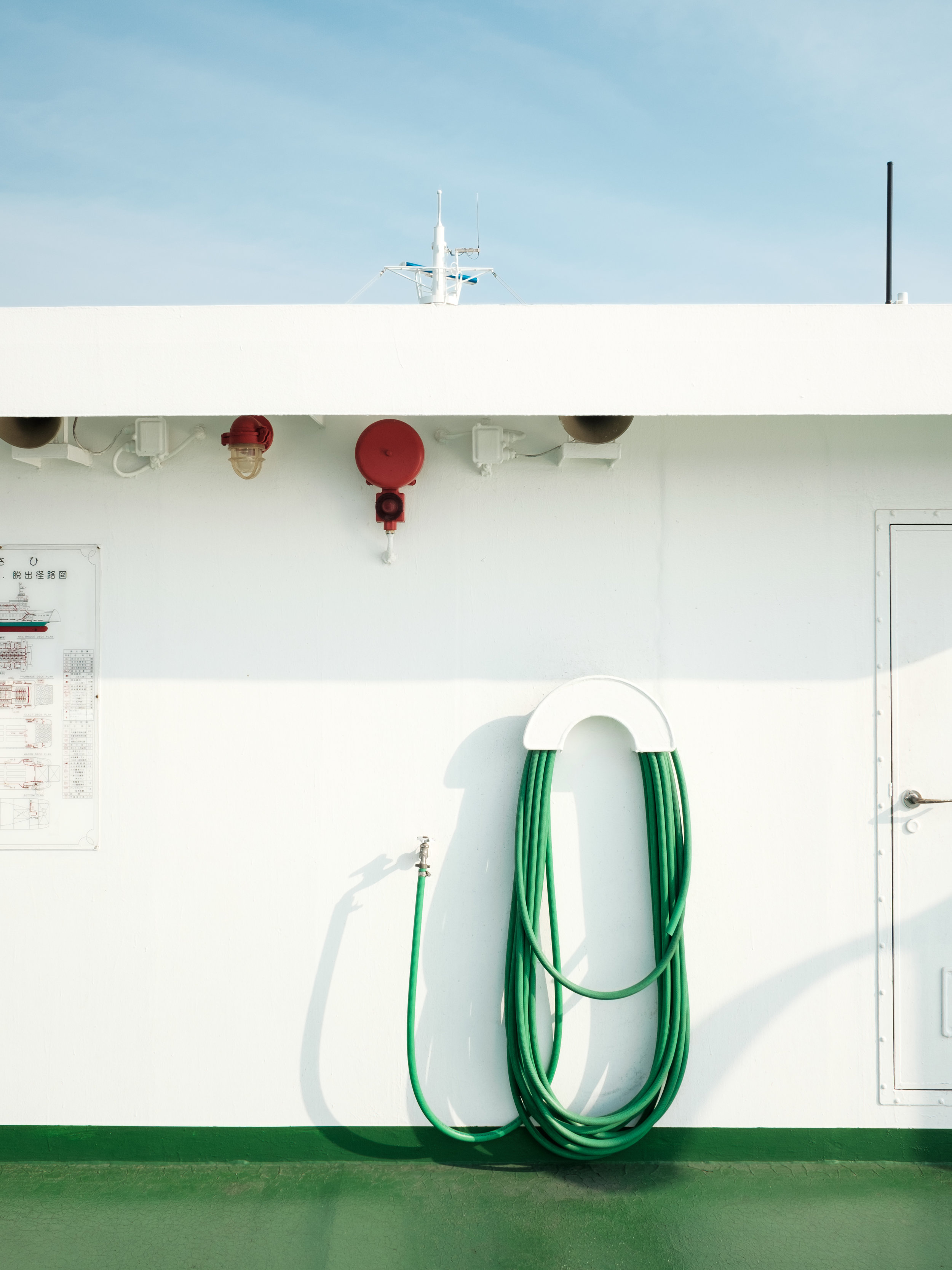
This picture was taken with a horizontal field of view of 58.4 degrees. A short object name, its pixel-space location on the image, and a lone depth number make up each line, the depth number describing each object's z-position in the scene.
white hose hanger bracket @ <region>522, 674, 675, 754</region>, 2.45
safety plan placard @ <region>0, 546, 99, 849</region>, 2.58
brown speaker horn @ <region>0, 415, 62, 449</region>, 2.47
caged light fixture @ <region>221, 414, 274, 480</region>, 2.45
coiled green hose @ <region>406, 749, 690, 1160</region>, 2.41
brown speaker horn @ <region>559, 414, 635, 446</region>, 2.46
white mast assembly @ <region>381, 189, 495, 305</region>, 6.31
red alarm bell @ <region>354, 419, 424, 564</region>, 2.44
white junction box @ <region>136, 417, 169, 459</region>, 2.52
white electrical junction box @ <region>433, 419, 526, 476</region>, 2.50
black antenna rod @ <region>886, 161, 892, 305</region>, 2.75
